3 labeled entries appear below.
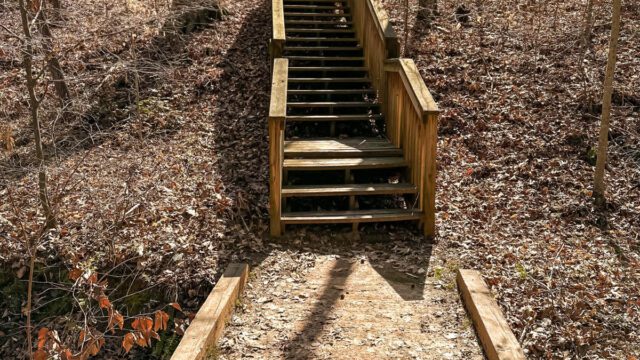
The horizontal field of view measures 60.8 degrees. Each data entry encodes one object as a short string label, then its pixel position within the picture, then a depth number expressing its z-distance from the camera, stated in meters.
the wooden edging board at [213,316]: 3.93
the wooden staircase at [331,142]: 6.19
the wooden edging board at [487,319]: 3.98
